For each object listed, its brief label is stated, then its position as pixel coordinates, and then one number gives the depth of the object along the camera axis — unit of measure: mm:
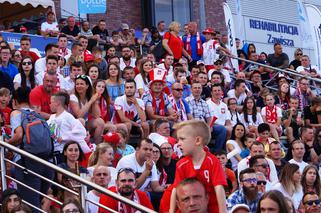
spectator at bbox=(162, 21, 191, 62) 20266
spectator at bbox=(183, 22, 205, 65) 21172
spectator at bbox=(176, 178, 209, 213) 6375
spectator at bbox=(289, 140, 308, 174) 15109
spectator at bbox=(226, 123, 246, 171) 15422
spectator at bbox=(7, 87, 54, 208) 10250
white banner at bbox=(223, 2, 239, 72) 23391
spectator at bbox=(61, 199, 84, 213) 9047
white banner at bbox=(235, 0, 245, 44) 26544
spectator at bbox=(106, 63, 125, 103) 15426
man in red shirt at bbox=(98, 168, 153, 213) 10211
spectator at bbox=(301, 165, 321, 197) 13133
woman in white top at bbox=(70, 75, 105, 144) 13516
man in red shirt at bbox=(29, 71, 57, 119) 12953
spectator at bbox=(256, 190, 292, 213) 7133
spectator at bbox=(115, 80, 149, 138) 14641
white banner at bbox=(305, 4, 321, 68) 24219
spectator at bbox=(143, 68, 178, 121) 15523
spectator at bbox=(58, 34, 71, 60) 17922
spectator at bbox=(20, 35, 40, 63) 16734
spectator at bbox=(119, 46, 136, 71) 18917
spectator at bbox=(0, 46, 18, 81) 14828
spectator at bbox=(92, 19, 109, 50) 21969
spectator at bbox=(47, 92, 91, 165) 12000
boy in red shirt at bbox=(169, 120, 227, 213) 7746
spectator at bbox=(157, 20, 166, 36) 23797
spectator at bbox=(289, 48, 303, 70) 23953
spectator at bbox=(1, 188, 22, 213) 9328
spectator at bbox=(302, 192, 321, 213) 11867
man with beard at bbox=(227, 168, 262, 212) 11133
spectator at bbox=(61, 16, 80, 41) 20984
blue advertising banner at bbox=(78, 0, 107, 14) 21312
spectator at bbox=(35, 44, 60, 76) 14891
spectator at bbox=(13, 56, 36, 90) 14195
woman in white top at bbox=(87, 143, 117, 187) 11734
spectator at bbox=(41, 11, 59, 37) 19809
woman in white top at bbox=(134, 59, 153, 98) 16750
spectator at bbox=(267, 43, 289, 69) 23609
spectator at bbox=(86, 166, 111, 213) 10773
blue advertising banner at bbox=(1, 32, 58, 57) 18766
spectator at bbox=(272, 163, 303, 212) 12969
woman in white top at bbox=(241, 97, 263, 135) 17594
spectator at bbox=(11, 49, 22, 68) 15750
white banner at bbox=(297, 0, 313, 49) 25656
